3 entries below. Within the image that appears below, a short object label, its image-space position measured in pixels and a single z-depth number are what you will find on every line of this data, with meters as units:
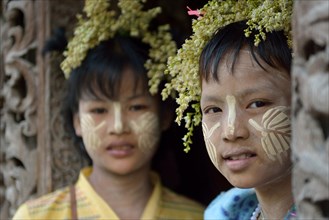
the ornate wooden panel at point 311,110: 0.83
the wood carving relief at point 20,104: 1.63
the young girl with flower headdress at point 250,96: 1.09
